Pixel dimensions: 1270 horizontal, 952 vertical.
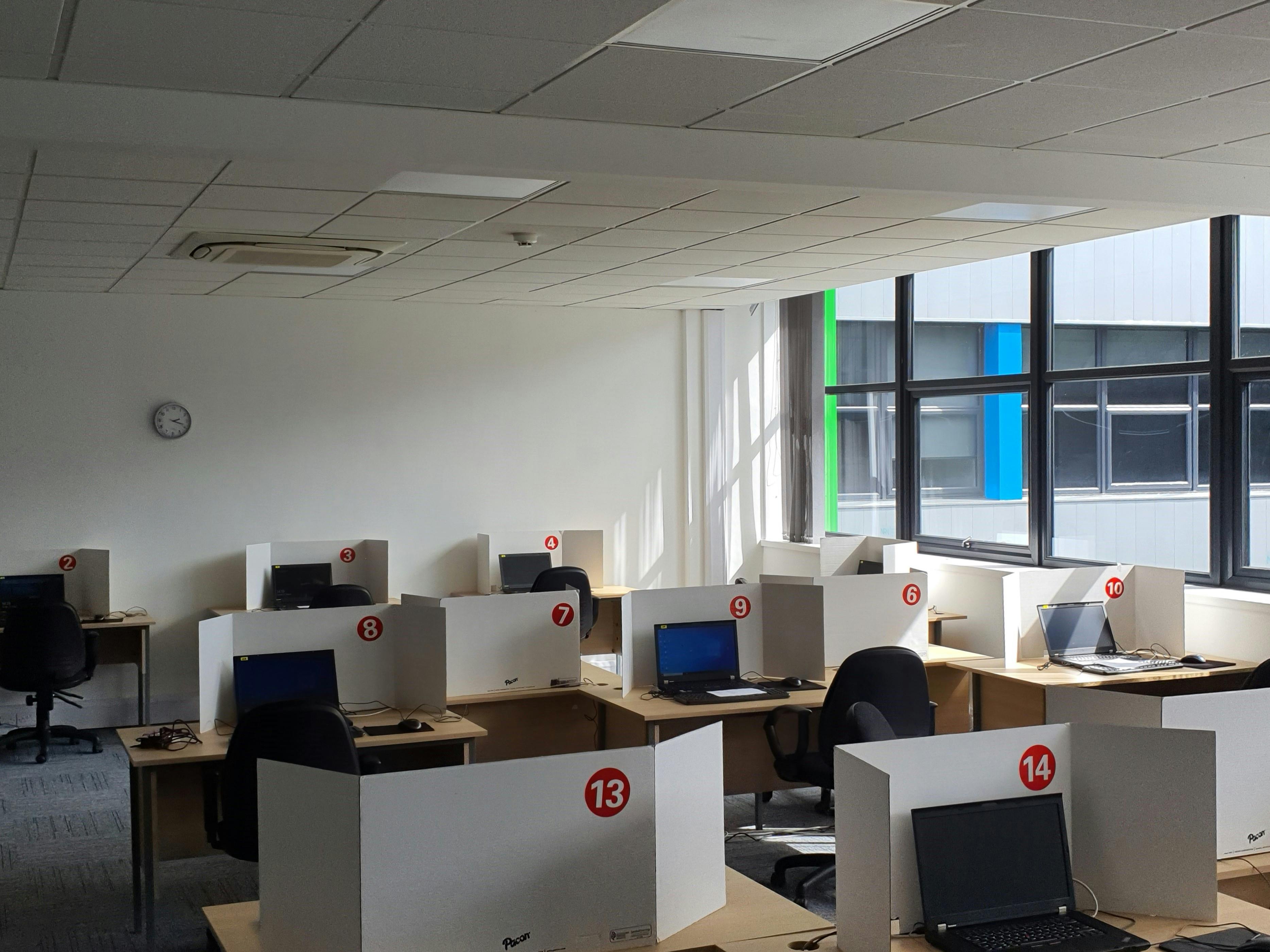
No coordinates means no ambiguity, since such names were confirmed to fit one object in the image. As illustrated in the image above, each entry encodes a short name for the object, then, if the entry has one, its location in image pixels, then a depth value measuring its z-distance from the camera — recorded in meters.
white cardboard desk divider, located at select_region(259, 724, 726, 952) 2.36
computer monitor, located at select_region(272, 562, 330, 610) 8.16
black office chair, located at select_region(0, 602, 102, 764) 6.84
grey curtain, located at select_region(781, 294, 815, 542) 9.73
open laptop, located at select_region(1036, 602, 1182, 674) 6.23
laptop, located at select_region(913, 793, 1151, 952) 2.59
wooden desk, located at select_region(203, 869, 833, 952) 2.67
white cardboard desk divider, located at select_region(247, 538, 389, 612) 8.17
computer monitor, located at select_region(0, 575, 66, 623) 7.63
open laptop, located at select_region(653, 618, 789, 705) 5.59
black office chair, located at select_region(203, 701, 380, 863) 4.10
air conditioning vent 5.94
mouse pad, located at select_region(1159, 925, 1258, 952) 2.60
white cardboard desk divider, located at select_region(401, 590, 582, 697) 5.45
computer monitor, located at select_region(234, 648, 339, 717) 4.89
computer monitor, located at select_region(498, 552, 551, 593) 8.82
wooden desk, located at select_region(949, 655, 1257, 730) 5.87
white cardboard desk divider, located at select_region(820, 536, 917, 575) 8.51
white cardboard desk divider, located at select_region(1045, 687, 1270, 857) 3.13
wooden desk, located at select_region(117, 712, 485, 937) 4.45
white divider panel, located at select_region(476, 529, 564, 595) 8.84
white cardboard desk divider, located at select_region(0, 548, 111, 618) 7.81
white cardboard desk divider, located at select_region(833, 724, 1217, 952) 2.60
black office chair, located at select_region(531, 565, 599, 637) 8.09
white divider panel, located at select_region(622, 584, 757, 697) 5.59
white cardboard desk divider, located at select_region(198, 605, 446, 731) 4.86
